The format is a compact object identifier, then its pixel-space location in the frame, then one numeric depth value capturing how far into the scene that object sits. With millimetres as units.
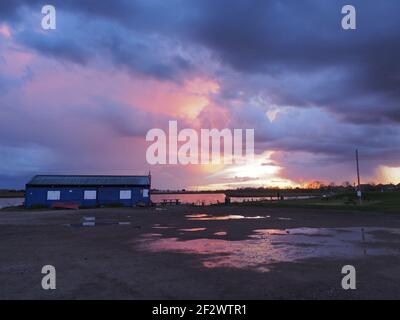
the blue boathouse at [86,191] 56688
